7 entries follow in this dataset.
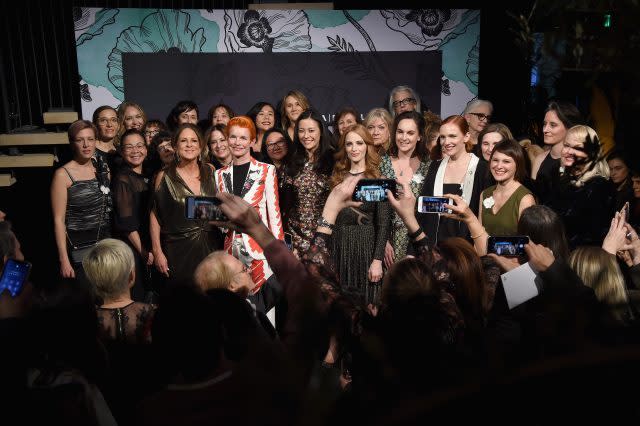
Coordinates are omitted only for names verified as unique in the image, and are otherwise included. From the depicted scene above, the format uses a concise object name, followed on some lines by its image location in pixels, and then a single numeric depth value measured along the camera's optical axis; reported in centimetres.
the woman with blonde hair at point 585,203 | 345
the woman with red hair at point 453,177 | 383
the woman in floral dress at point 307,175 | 406
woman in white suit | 365
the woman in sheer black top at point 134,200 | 408
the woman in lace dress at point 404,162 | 402
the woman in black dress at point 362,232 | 383
